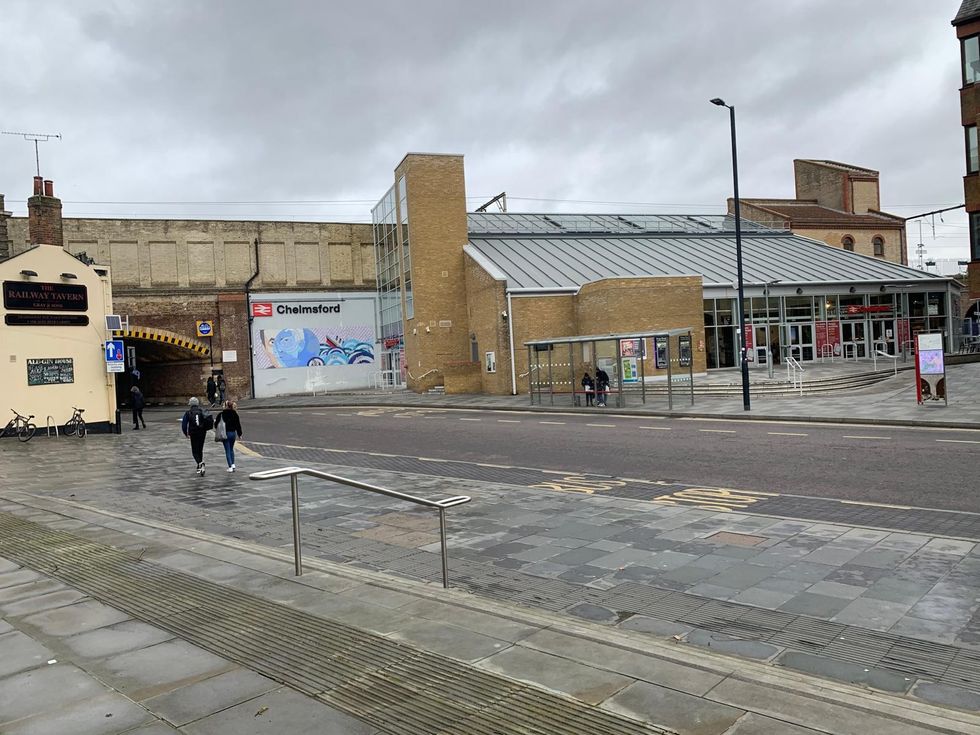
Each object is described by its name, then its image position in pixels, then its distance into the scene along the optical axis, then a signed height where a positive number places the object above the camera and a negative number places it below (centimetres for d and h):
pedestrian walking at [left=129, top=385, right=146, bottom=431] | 2667 -82
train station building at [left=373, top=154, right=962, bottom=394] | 3347 +296
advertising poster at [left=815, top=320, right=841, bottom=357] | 3981 +39
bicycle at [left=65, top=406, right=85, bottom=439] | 2462 -141
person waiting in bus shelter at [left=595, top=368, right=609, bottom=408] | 2723 -112
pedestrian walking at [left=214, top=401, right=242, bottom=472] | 1473 -107
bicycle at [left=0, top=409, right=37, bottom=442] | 2288 -128
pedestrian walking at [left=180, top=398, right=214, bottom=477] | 1433 -95
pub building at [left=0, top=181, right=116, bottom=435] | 2378 +163
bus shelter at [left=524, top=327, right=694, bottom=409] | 2691 -26
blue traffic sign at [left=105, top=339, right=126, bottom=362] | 2547 +108
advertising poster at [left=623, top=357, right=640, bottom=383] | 2817 -64
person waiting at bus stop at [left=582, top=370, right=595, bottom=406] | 2747 -115
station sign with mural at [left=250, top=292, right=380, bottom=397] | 4453 +180
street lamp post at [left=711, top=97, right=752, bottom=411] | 2281 +146
